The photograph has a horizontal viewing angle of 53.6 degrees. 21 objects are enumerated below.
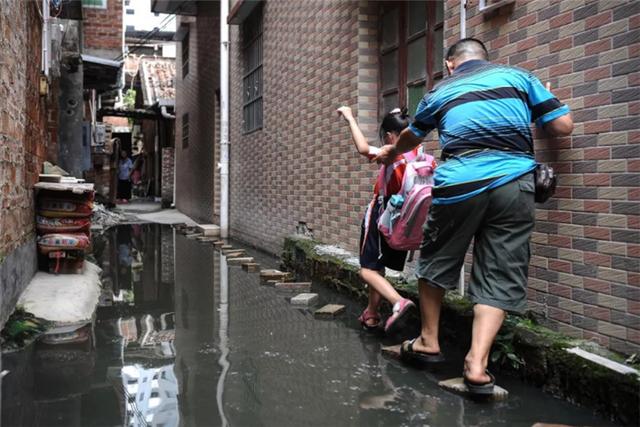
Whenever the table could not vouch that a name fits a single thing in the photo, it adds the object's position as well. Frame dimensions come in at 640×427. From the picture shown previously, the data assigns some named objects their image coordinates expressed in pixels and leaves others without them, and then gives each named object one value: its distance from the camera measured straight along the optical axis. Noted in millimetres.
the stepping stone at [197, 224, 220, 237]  12891
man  3254
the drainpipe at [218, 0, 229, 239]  12594
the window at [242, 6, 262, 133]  11023
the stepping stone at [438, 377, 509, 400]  3264
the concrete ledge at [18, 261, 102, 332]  4832
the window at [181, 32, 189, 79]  18672
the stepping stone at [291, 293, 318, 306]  5828
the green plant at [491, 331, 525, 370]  3584
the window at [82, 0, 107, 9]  13304
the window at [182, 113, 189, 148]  18833
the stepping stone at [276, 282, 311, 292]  6562
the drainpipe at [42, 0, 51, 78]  6916
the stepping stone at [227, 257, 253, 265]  8601
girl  4348
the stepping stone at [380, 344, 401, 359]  4062
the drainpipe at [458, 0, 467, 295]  4574
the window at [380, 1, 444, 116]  5621
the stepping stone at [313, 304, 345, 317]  5324
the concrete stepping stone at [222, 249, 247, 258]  9323
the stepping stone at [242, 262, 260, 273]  8080
